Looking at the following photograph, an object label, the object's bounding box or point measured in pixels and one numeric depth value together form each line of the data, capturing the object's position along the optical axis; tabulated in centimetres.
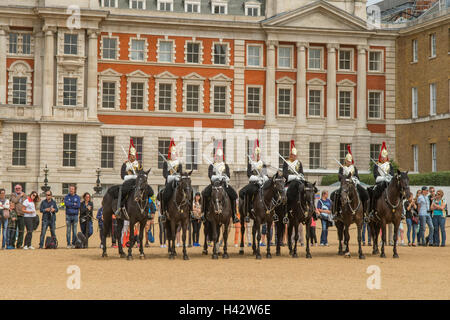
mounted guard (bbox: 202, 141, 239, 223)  2483
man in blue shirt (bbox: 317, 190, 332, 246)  3076
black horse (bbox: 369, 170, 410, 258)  2459
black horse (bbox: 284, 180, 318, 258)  2505
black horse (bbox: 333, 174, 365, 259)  2483
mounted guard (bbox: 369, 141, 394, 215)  2567
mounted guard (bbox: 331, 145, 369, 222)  2542
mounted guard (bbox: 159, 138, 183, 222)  2439
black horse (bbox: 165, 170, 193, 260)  2377
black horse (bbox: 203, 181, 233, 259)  2434
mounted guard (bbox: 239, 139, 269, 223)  2541
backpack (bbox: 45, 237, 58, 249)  2888
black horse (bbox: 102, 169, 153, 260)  2403
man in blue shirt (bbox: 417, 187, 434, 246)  3080
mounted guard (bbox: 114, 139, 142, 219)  2453
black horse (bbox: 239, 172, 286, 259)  2459
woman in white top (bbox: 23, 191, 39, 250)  2852
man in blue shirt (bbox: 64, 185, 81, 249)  2923
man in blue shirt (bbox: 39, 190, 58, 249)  2898
